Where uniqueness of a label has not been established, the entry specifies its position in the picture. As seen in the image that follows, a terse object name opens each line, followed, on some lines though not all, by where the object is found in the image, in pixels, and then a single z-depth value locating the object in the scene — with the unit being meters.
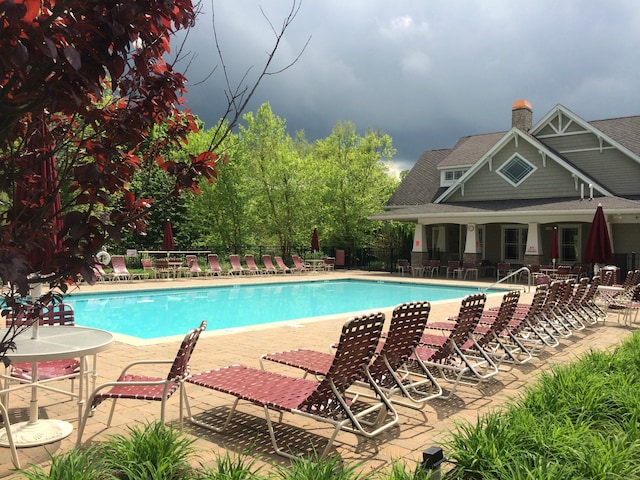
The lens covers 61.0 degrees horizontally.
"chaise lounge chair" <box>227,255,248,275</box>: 25.36
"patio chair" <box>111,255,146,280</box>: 21.00
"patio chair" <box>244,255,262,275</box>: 25.84
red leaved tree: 1.91
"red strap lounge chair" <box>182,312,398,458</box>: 4.16
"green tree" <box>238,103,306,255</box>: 31.20
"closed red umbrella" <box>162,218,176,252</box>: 24.17
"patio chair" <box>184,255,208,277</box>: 23.53
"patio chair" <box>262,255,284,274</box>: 26.68
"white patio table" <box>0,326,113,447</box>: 4.26
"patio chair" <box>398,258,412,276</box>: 28.48
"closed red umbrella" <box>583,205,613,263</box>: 15.90
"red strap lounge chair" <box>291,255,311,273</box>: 27.72
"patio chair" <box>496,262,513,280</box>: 24.29
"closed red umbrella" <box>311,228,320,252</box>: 29.42
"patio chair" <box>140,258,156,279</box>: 22.82
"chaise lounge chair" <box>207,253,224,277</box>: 24.55
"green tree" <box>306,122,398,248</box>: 32.84
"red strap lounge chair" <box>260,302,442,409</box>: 5.02
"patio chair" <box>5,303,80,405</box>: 5.09
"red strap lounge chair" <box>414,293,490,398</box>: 5.97
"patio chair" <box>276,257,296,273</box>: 27.12
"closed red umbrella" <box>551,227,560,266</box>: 21.92
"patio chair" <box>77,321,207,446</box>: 4.09
